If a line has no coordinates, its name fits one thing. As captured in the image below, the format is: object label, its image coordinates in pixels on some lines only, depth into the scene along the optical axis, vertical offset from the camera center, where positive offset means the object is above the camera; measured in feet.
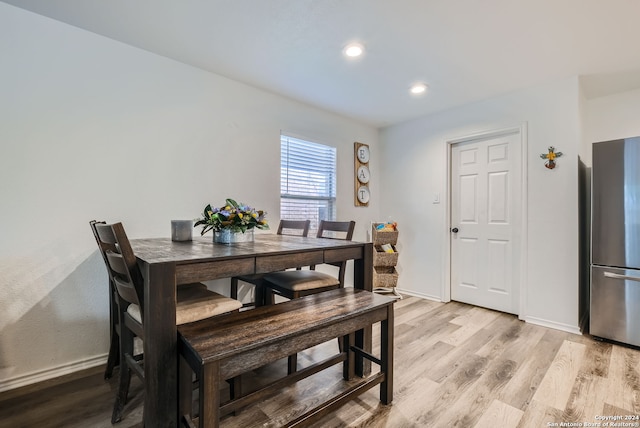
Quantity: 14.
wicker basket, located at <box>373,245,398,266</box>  12.04 -1.51
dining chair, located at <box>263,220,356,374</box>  6.51 -1.46
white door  10.13 +0.08
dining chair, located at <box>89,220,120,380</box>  6.09 -2.53
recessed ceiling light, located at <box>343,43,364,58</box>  7.06 +4.18
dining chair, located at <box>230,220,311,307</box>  7.30 -0.45
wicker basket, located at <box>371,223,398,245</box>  12.26 -0.61
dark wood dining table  3.89 -0.82
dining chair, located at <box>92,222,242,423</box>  4.19 -1.43
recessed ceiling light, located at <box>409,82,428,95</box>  9.22 +4.28
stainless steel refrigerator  7.58 -0.42
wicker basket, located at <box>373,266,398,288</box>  12.03 -2.34
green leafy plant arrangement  6.10 +0.01
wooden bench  3.52 -1.66
